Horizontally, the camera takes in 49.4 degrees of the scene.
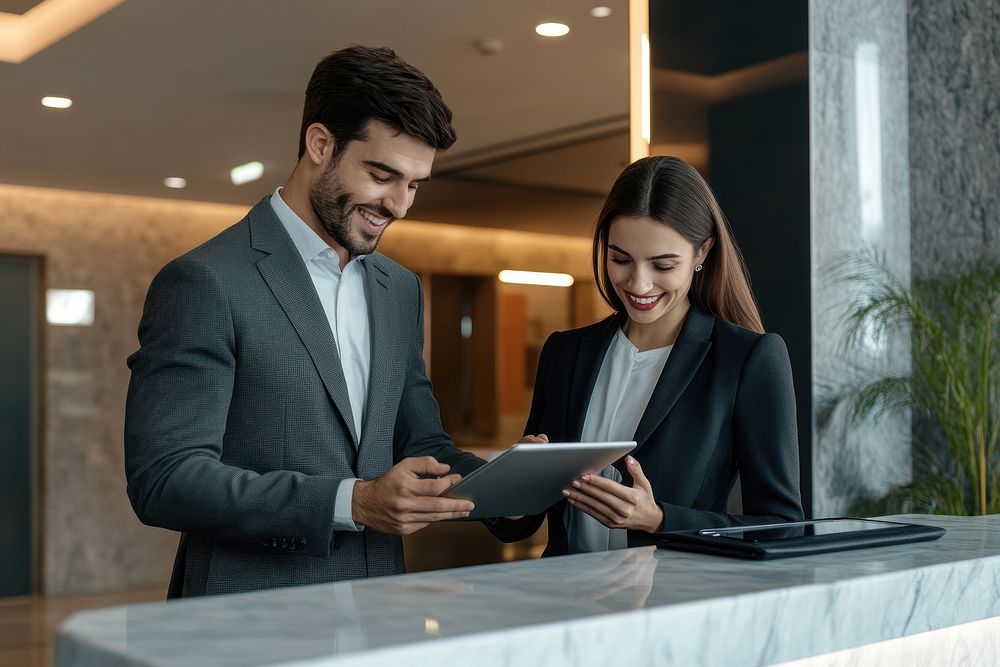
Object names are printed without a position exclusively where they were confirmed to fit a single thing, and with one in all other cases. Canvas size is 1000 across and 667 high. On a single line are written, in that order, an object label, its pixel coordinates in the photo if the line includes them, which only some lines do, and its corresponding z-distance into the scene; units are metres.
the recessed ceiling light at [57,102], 6.02
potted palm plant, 3.50
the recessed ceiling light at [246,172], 7.97
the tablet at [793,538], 1.50
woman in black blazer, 2.13
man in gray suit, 1.76
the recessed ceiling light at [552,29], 4.91
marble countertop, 0.97
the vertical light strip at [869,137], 3.71
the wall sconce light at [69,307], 9.04
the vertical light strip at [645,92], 4.29
